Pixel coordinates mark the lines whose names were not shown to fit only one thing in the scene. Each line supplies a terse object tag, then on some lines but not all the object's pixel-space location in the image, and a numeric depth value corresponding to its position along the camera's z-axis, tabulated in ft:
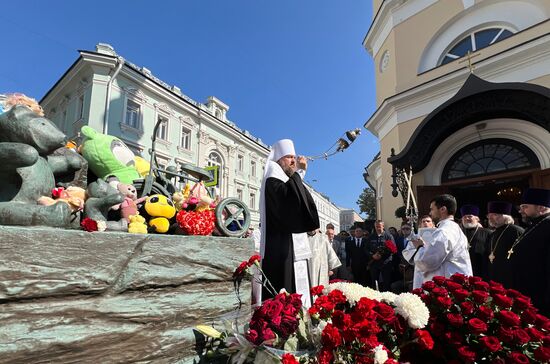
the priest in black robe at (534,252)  9.24
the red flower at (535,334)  3.53
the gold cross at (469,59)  24.71
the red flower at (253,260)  5.11
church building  22.33
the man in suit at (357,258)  20.59
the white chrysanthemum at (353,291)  4.10
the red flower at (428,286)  4.48
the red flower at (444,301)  3.92
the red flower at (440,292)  4.18
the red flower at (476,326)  3.51
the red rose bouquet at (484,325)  3.47
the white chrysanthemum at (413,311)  3.62
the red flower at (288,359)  3.21
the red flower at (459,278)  4.72
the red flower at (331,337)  3.32
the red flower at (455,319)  3.69
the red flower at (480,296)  3.96
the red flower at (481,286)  4.26
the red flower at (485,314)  3.84
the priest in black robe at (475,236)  15.14
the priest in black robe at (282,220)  7.43
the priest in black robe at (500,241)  10.99
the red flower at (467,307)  3.86
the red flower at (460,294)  4.02
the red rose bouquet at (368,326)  3.33
